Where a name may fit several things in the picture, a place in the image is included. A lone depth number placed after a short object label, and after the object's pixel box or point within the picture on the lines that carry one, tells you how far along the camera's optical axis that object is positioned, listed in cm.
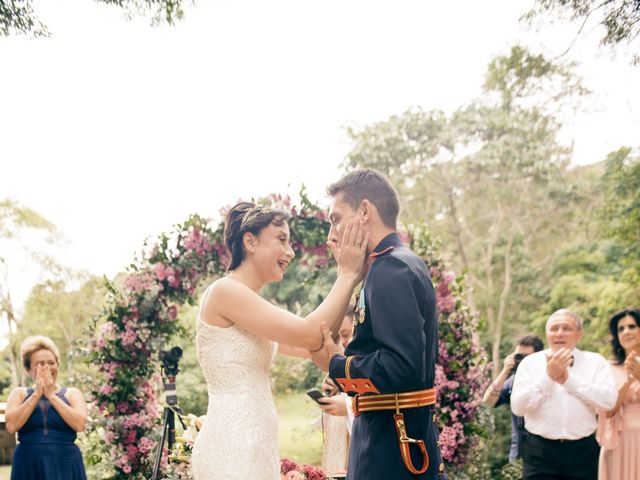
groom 253
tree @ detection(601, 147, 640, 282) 1230
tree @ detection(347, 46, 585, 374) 1877
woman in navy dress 561
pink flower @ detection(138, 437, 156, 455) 672
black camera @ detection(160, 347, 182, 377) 543
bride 310
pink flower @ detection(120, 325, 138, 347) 677
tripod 498
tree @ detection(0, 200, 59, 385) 2048
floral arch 658
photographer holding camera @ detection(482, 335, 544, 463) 682
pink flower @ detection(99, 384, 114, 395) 677
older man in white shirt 542
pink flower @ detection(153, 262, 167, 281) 684
